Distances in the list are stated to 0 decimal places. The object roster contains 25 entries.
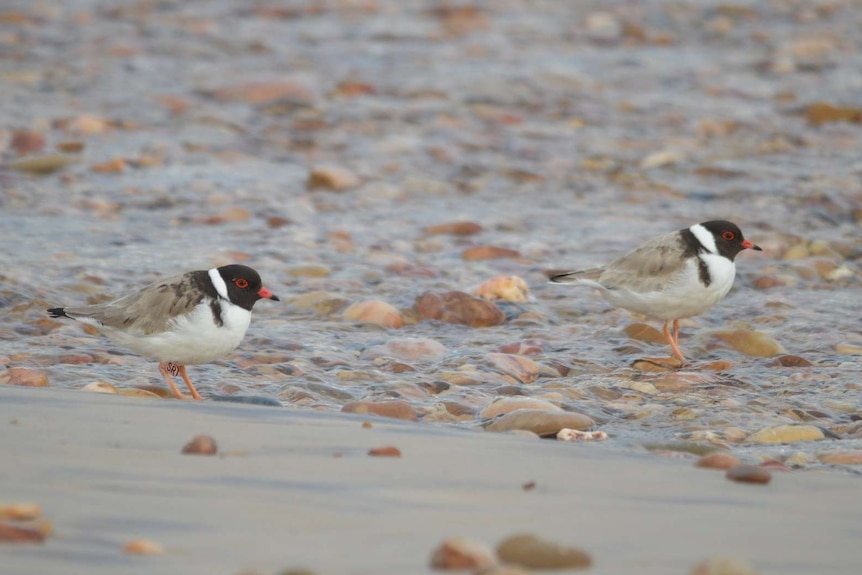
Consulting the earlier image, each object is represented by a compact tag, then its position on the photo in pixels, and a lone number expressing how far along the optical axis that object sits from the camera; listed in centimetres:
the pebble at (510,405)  1176
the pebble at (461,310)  1652
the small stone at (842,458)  1035
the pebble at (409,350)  1455
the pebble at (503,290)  1741
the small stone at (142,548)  677
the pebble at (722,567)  630
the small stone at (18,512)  720
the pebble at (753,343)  1501
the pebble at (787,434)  1137
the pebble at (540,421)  1116
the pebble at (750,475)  904
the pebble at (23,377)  1186
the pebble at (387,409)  1155
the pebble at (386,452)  931
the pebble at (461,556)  656
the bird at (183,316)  1296
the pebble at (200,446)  908
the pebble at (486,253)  1994
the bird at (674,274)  1559
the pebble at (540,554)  673
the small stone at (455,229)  2134
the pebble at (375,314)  1619
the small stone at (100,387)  1199
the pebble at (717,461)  956
